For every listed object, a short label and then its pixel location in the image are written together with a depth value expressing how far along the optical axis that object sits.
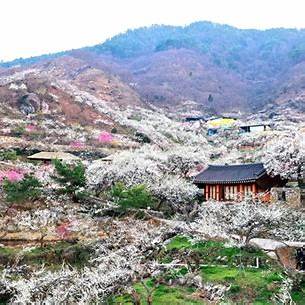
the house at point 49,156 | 54.62
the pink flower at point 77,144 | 68.21
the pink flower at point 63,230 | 30.52
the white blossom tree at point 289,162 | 33.19
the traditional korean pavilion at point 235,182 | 33.78
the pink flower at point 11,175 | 40.91
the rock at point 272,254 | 22.74
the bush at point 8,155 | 51.81
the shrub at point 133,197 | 32.28
